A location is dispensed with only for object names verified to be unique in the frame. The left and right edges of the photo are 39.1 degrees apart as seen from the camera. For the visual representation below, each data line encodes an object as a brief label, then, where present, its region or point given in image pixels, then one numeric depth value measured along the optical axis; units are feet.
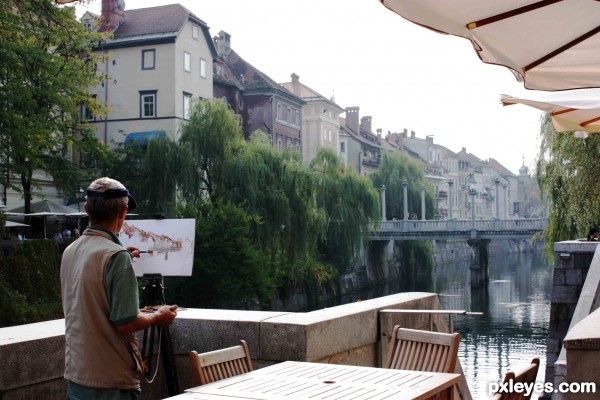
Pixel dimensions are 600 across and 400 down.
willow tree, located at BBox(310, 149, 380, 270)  130.21
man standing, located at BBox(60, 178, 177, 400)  10.78
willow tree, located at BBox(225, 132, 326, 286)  101.19
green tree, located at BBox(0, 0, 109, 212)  68.80
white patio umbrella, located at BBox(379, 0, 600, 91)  10.38
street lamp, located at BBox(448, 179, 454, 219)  274.81
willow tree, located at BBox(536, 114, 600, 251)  56.13
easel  16.33
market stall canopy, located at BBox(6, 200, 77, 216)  95.50
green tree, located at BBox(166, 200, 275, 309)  96.22
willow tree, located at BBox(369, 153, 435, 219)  195.58
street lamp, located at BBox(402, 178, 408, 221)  184.85
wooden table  11.54
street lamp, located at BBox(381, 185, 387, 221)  187.01
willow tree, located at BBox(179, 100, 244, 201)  100.07
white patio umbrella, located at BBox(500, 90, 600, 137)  16.48
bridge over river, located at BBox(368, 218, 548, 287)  166.91
